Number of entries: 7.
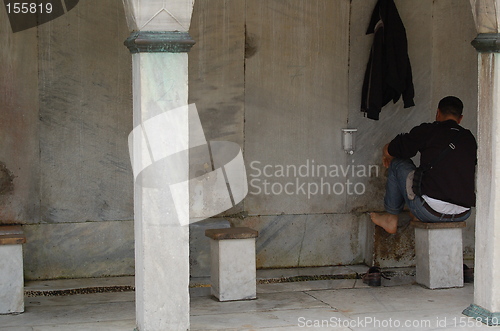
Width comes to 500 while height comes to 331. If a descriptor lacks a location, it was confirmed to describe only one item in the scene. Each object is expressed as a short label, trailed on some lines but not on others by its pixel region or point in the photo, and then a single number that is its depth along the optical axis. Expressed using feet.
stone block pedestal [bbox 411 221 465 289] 22.75
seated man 22.29
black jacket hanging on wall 24.08
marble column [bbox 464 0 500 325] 18.95
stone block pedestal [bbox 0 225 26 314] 19.83
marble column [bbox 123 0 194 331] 16.39
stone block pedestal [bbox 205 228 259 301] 21.45
